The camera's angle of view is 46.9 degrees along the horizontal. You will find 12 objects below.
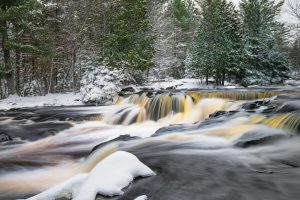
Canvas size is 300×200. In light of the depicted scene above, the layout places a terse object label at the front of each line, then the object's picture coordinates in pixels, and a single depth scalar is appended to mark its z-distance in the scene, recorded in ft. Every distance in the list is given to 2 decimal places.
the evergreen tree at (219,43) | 105.40
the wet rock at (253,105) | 36.88
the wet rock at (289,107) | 31.42
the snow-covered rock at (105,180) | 14.60
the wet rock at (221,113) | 33.81
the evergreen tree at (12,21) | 74.54
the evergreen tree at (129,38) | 85.97
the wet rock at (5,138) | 36.73
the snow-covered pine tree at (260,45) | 117.50
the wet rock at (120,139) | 24.61
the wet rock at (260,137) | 23.57
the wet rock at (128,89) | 78.72
